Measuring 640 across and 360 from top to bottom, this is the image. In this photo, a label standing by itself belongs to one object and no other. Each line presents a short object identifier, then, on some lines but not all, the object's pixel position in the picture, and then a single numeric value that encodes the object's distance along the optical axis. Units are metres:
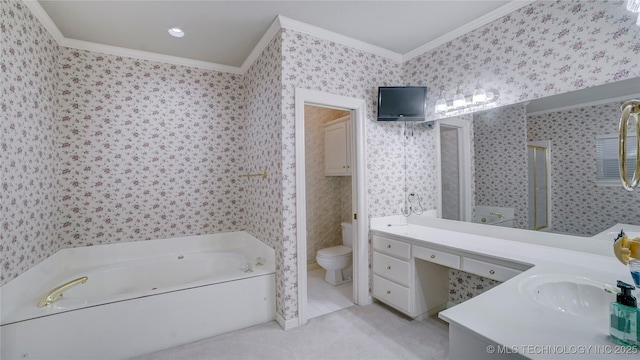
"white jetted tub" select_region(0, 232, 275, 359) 1.78
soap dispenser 0.78
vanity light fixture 2.26
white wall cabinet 3.43
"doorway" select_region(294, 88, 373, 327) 2.62
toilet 3.23
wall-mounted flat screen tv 2.67
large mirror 1.66
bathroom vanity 0.85
